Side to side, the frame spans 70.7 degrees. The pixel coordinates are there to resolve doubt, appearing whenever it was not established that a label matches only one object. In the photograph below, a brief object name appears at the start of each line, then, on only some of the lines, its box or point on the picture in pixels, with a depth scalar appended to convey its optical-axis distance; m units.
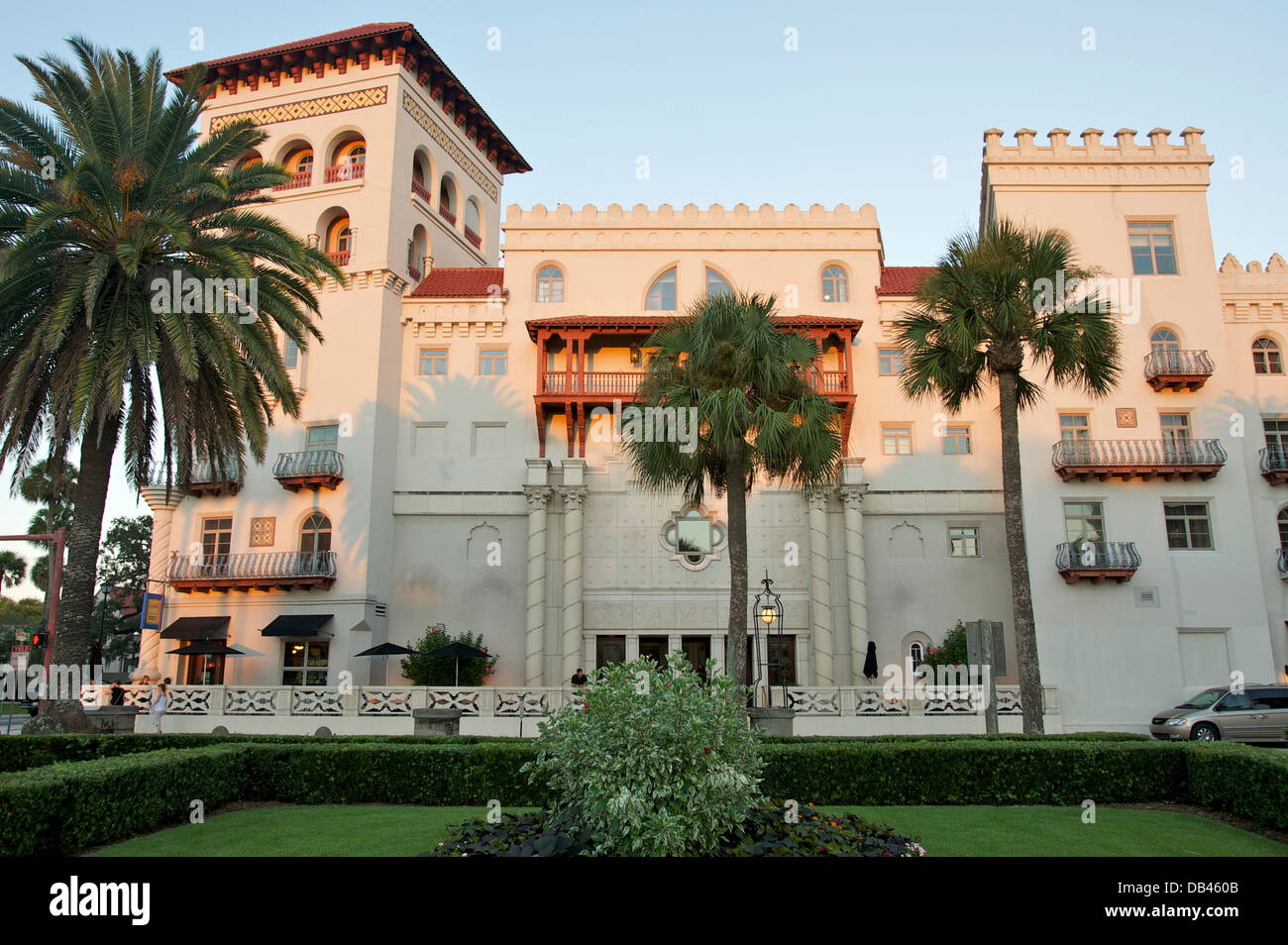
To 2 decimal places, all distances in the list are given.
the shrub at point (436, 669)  31.11
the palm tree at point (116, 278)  18.92
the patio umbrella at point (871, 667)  30.47
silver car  24.20
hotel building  31.55
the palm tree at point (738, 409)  19.98
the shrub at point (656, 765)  7.95
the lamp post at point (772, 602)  30.92
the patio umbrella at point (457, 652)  28.67
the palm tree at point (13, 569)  57.56
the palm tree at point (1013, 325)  19.83
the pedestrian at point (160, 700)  27.31
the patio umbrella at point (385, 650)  30.08
